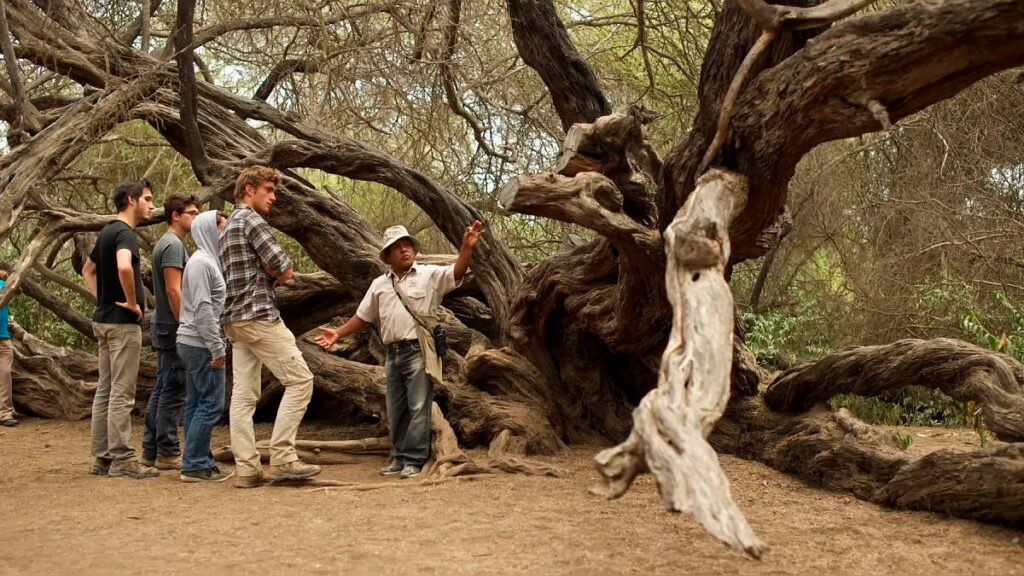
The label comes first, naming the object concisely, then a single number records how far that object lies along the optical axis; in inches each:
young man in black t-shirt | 270.5
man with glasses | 273.1
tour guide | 279.9
